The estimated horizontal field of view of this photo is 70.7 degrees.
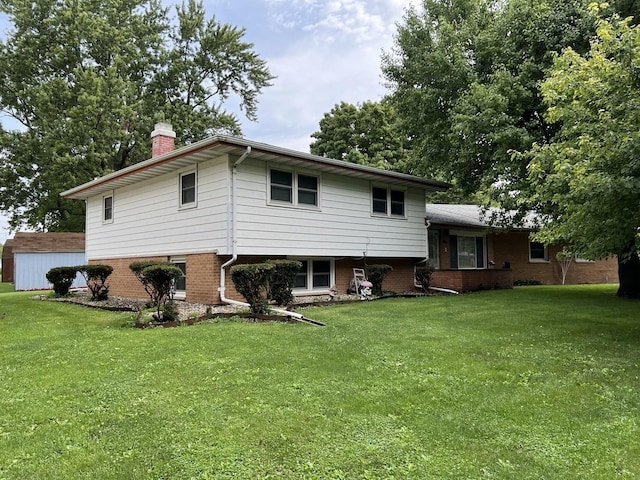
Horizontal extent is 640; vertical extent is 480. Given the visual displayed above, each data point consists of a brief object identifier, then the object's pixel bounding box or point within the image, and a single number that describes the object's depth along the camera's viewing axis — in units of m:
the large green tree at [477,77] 12.33
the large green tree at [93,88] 24.62
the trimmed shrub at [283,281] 9.59
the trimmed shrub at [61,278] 14.02
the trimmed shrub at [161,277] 8.45
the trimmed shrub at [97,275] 12.52
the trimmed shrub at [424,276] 14.82
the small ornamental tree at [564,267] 20.58
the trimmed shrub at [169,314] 8.09
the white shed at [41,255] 21.86
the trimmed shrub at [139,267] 9.41
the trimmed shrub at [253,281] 8.68
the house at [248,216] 10.58
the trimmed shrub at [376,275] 13.15
